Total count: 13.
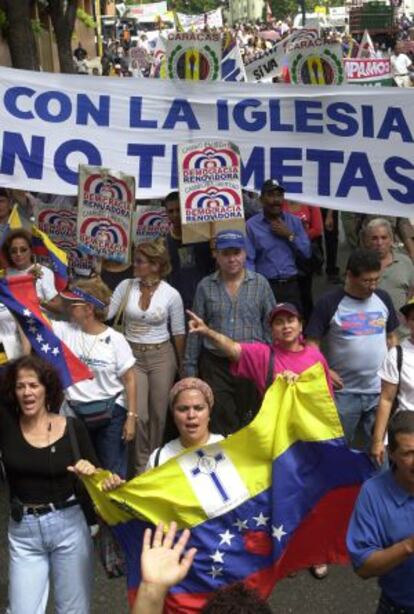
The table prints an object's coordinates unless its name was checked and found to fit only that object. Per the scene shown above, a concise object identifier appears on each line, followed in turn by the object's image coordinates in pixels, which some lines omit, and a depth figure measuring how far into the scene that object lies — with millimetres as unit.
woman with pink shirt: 8961
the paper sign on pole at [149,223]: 12906
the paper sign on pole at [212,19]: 40559
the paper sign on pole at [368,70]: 25109
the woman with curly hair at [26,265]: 10914
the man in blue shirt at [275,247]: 12414
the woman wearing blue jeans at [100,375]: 9492
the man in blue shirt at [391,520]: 5949
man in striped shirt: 10102
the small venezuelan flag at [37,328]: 9086
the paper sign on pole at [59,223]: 13320
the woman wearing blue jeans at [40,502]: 7125
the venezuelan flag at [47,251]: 11591
